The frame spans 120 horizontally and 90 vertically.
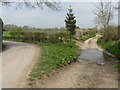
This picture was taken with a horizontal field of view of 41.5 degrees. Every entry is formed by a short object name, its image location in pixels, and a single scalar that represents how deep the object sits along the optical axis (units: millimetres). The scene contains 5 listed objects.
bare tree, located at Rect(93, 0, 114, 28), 34125
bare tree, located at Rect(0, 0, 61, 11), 17992
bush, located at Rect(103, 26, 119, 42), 21388
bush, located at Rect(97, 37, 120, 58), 14523
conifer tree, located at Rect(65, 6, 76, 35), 29984
